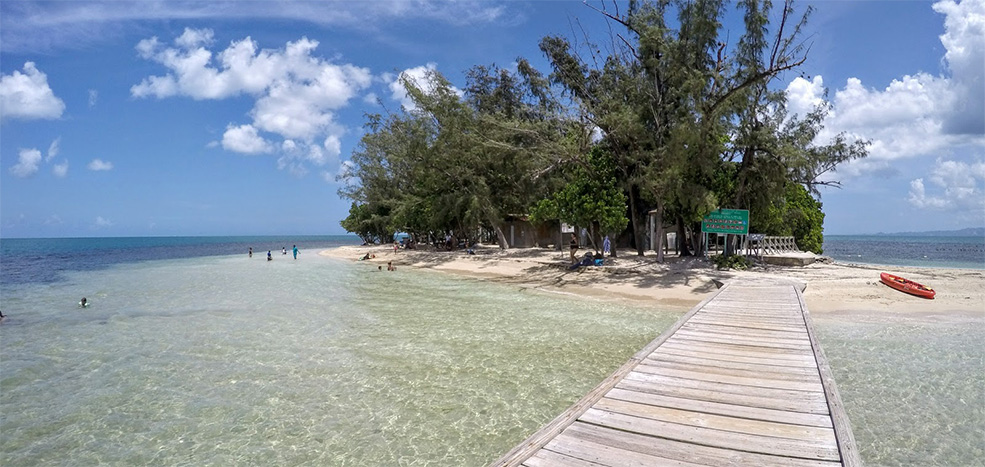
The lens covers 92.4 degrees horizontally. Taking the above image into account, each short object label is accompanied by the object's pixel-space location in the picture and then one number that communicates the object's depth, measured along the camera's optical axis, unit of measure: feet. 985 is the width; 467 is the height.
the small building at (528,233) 123.44
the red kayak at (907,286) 48.60
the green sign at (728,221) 65.21
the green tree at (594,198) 73.00
